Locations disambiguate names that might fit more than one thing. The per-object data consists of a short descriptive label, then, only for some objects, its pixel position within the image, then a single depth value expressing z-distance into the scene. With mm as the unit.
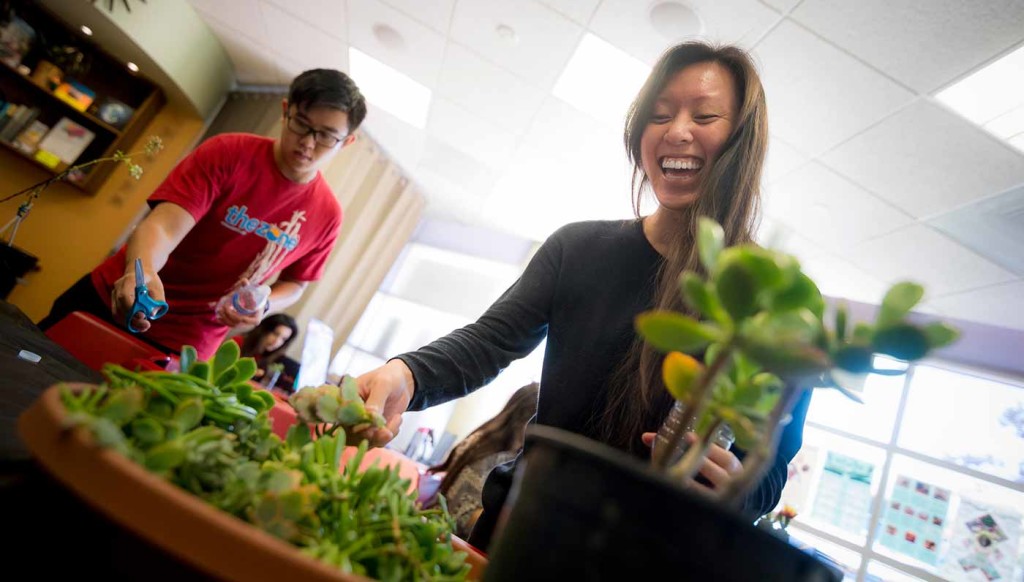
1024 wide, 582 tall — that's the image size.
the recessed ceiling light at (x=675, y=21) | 2219
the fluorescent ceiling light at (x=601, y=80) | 2631
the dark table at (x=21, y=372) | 377
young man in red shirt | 1496
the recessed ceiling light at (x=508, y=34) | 2699
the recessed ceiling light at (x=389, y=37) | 3127
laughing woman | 713
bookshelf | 3635
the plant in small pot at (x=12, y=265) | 2979
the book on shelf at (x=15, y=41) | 3439
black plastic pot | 224
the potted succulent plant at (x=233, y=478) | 212
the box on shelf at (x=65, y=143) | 3781
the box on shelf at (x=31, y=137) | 3688
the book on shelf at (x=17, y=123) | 3637
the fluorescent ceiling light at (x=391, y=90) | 3596
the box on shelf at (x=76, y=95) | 3748
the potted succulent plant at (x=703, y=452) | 225
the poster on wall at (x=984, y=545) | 3703
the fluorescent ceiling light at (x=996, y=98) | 2010
